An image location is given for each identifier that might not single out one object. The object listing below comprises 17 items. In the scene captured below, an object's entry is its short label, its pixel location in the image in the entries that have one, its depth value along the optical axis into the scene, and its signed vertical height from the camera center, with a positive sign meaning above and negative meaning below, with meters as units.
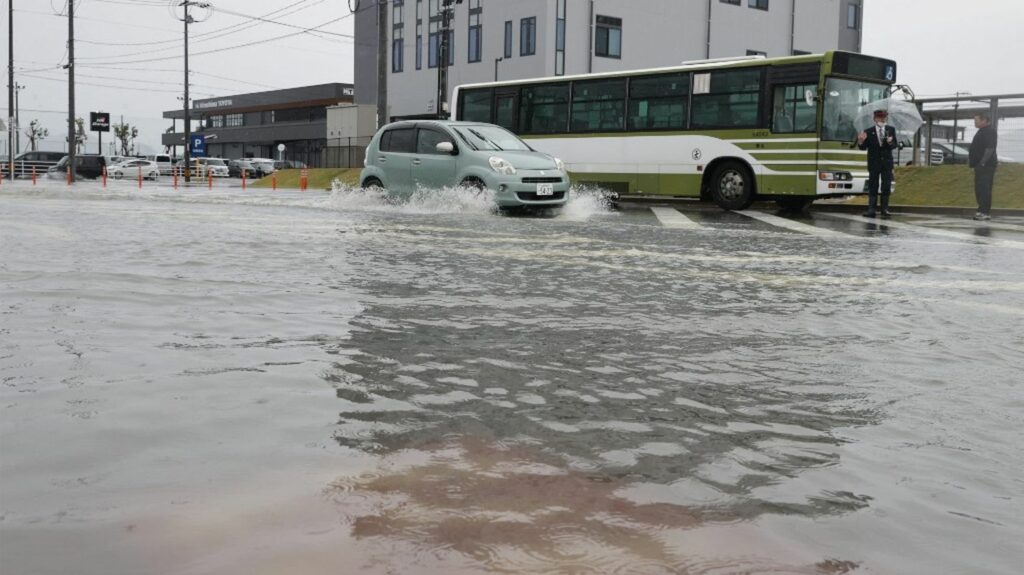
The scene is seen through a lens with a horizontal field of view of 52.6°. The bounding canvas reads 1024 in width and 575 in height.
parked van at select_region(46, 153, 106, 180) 55.97 +0.46
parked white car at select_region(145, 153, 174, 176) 70.38 +1.09
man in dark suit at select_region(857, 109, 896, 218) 17.62 +0.81
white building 46.22 +7.54
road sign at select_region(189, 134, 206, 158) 70.06 +2.34
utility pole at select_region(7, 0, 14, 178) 57.12 +7.15
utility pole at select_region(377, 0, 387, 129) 30.45 +3.42
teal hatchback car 16.95 +0.40
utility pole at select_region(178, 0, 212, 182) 55.61 +8.74
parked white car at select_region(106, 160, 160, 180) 62.12 +0.44
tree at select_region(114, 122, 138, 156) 116.81 +4.90
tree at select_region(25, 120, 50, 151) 118.34 +4.81
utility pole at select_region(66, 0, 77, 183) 48.69 +3.97
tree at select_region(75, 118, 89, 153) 115.16 +4.84
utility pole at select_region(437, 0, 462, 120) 36.09 +4.15
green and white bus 19.44 +1.39
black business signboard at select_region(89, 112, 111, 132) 62.57 +3.37
